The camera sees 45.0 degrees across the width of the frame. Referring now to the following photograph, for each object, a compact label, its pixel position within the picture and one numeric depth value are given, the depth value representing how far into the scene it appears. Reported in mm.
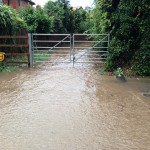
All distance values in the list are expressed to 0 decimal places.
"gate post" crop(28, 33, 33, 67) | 8178
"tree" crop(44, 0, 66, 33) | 17085
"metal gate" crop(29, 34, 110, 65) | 8953
